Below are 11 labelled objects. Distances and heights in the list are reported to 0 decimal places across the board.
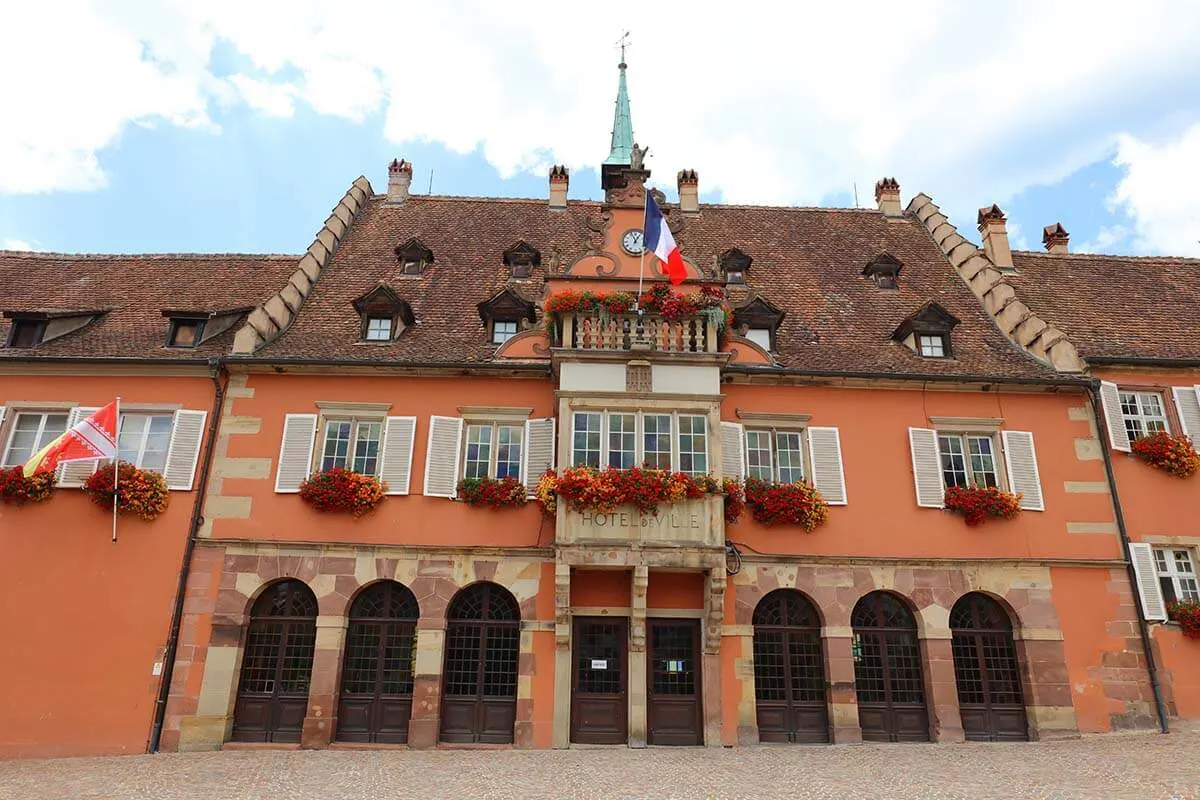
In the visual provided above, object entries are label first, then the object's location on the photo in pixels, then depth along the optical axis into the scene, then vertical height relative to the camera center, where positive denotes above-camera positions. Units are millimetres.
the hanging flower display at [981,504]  14328 +2714
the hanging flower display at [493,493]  14016 +2732
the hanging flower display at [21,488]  13781 +2664
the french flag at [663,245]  14734 +7471
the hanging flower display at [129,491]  13680 +2640
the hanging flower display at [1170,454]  14820 +3766
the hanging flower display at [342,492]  13898 +2700
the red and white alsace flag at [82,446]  12820 +3209
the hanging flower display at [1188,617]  13820 +728
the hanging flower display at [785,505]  14048 +2602
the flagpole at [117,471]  13531 +2938
